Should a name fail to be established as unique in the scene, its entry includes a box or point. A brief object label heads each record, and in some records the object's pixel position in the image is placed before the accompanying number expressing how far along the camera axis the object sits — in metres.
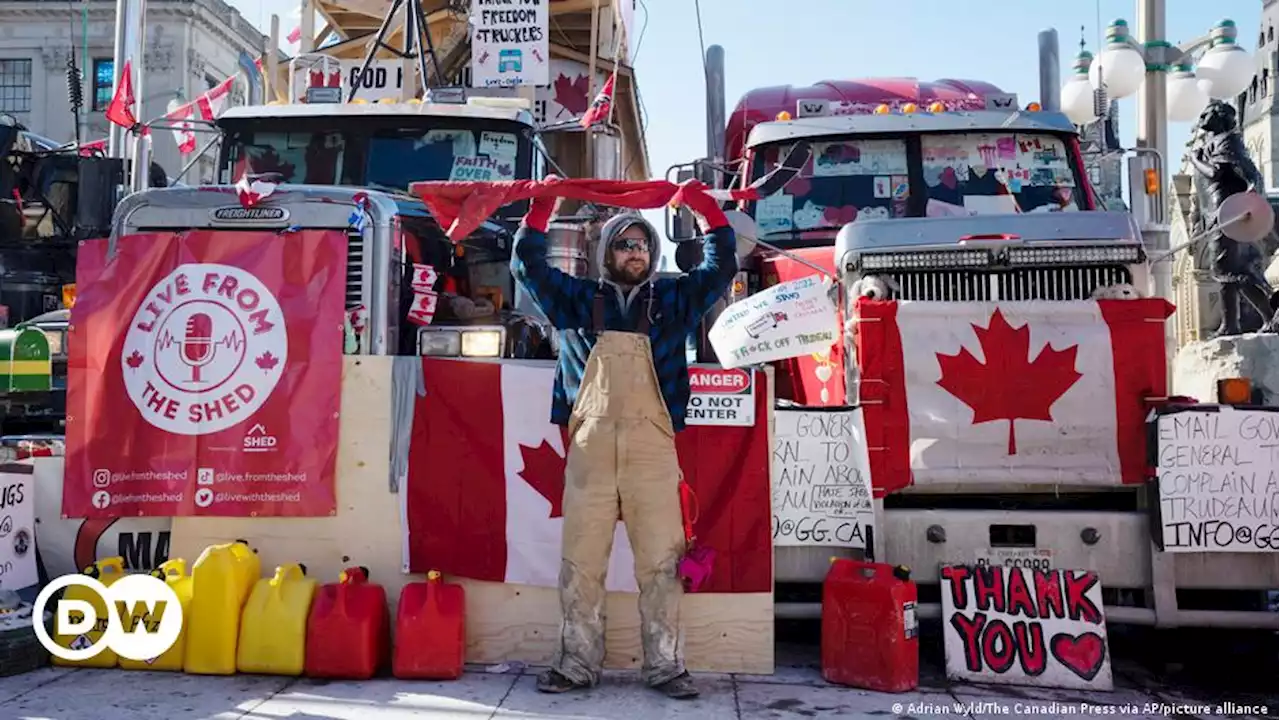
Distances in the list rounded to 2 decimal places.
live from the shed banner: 5.77
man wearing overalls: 5.14
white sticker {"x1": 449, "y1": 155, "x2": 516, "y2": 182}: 8.73
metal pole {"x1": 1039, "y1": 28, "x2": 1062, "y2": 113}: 9.66
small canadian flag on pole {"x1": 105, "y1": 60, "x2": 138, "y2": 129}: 10.22
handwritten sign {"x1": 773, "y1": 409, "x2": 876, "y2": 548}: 5.77
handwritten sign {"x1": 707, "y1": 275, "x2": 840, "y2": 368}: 5.63
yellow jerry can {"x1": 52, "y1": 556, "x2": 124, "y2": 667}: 5.35
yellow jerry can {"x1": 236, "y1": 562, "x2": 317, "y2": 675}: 5.23
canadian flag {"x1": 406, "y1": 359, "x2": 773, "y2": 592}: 5.57
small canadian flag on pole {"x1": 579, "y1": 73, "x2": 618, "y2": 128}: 8.97
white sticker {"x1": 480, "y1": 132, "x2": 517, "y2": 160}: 8.81
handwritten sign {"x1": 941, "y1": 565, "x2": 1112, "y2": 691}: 5.37
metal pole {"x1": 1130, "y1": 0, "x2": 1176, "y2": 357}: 12.32
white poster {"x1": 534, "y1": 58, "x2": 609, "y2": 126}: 13.23
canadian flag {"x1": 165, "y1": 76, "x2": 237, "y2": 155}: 9.08
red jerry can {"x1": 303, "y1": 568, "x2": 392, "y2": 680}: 5.20
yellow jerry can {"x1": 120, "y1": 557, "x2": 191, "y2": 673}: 5.32
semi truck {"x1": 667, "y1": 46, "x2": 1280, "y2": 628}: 5.62
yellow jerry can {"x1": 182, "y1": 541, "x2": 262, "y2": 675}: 5.26
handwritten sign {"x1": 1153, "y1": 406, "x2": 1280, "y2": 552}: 5.57
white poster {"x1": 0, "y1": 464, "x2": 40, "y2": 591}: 5.82
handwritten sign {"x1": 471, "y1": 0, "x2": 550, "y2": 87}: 11.53
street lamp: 11.80
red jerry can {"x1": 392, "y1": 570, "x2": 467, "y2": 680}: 5.22
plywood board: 5.49
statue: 10.26
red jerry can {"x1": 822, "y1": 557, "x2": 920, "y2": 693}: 5.18
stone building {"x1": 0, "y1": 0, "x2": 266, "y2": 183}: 41.72
